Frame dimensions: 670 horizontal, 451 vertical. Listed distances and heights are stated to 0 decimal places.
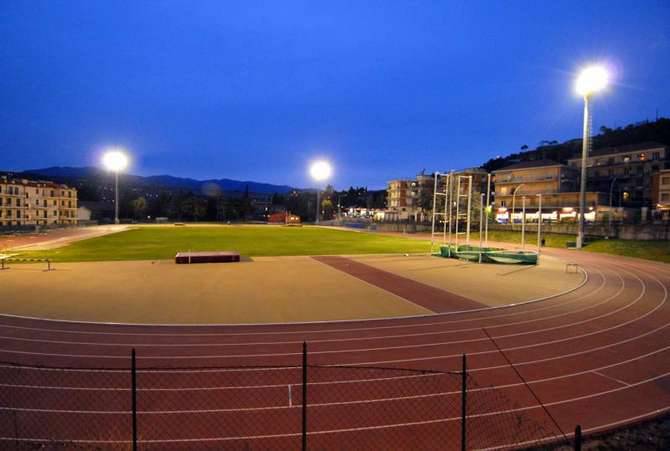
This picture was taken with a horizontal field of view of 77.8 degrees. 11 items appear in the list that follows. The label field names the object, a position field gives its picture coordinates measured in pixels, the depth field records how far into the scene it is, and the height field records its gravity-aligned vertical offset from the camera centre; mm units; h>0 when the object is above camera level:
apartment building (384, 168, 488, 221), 87250 +3350
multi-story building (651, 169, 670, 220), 51938 +2855
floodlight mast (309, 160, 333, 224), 66938 +5755
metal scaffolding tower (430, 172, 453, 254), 29298 +1130
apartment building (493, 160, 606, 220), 61094 +3389
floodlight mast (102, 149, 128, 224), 60875 +6028
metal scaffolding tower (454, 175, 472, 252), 28925 +1330
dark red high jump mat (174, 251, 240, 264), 23823 -3184
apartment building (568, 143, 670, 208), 62594 +6609
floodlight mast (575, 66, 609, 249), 31102 +9679
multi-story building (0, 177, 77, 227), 71688 -590
